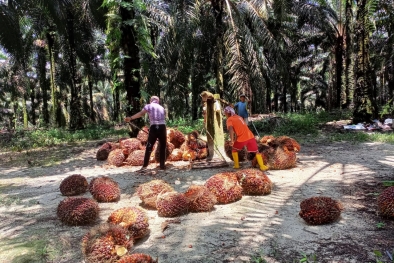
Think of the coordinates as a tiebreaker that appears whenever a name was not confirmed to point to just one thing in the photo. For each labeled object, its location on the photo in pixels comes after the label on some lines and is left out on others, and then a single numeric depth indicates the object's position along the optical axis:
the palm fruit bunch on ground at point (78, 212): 3.81
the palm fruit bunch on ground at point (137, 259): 2.62
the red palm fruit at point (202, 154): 7.40
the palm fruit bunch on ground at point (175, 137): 7.80
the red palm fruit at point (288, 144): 6.85
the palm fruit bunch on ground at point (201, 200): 4.13
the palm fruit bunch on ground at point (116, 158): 7.35
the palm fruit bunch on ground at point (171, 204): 4.02
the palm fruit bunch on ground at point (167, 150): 7.19
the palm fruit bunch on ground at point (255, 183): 4.63
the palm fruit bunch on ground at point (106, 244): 2.88
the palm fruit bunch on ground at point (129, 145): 7.60
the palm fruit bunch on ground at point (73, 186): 5.03
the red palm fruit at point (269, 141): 7.06
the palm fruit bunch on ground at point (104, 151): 8.05
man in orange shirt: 6.22
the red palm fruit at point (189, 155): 7.43
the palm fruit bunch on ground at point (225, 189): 4.41
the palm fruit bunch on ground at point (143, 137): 7.98
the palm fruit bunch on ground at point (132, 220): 3.38
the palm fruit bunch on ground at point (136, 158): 7.26
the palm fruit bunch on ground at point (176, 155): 7.52
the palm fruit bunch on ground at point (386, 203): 3.52
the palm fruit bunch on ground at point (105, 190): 4.65
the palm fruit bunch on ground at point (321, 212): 3.53
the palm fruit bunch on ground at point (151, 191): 4.36
